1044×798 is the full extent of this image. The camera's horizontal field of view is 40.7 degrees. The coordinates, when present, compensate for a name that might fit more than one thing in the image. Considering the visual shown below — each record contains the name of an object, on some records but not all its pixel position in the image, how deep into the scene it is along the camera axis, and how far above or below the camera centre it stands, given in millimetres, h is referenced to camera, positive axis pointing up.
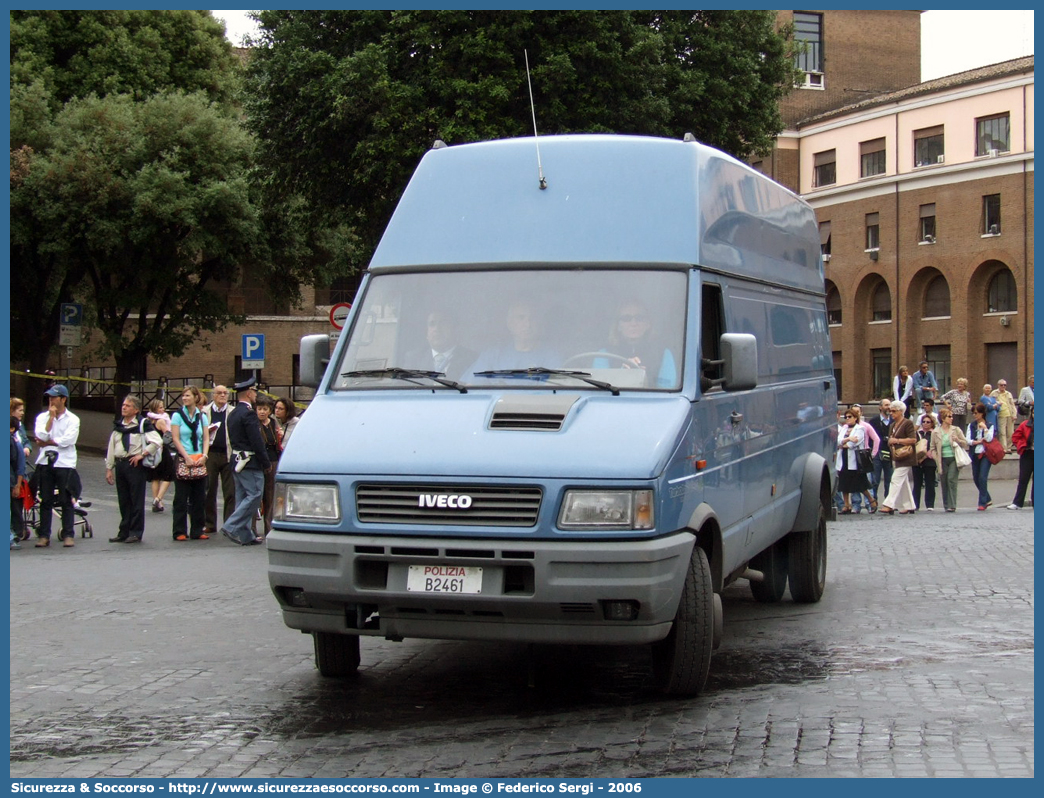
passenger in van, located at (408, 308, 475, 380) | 7395 +238
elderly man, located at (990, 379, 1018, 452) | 32312 -449
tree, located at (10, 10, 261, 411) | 33969 +8316
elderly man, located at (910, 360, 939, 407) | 29844 +218
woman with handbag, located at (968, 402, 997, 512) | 22875 -925
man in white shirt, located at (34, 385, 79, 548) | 16234 -672
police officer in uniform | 15859 -749
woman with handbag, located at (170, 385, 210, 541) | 16891 -894
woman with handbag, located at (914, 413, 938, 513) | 22125 -1122
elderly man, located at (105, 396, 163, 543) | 16641 -780
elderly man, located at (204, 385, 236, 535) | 17234 -541
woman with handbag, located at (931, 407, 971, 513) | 22391 -936
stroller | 16391 -1257
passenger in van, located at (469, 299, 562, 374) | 7324 +254
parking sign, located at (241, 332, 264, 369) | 24266 +787
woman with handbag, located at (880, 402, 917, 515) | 21844 -1005
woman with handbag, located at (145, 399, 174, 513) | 17500 -624
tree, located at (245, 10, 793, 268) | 24141 +5563
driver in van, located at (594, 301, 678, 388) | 7238 +258
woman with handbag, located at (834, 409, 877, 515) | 21625 -997
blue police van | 6438 -104
